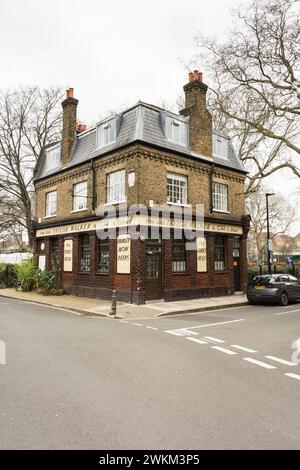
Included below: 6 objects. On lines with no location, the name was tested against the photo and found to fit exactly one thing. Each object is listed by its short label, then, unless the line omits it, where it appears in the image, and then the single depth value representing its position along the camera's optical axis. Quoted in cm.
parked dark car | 1678
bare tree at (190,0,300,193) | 1847
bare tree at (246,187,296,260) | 5188
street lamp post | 2218
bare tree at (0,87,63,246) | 3212
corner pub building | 1647
